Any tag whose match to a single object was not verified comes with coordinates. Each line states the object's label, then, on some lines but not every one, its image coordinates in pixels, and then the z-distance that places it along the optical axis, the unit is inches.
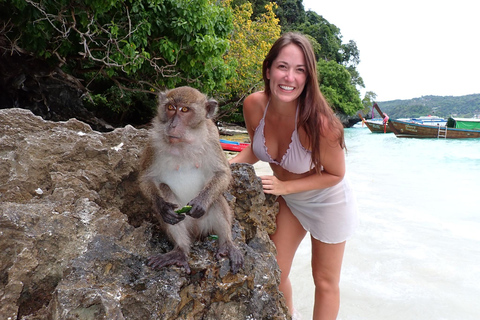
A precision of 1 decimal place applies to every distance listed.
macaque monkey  83.3
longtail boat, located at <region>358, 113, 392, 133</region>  1690.2
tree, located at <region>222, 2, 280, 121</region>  560.1
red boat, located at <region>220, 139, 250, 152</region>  468.4
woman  97.9
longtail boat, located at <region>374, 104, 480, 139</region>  1245.7
